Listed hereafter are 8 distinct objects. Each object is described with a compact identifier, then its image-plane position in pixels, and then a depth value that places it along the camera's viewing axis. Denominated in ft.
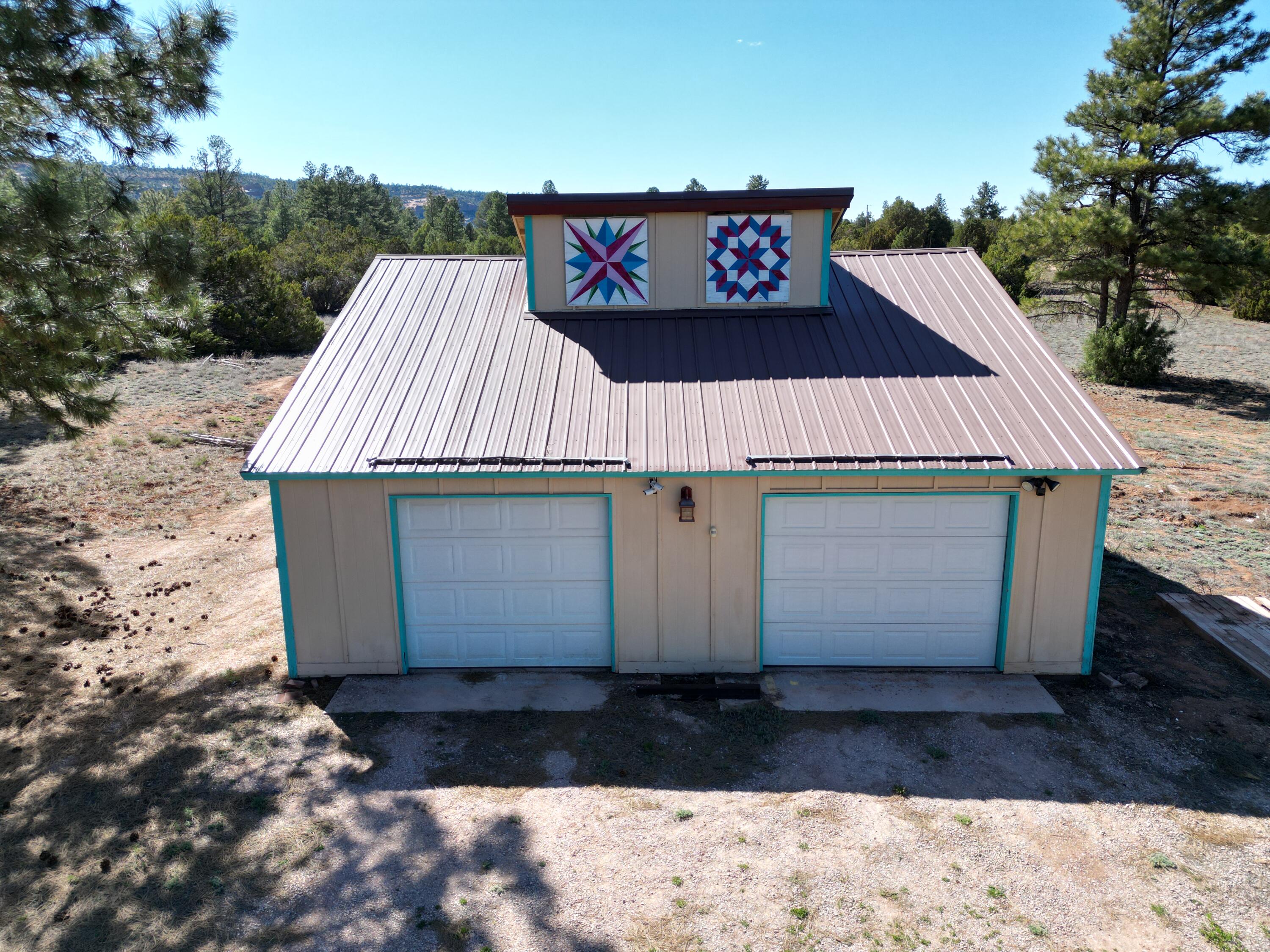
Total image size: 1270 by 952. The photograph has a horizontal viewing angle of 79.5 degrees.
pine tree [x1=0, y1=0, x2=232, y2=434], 24.25
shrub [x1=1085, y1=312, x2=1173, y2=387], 78.84
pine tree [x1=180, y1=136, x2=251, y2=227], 167.94
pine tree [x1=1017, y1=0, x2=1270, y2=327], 69.46
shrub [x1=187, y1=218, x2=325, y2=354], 87.81
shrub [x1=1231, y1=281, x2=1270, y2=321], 117.19
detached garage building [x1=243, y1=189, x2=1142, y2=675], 26.81
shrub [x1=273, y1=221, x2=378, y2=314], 110.11
